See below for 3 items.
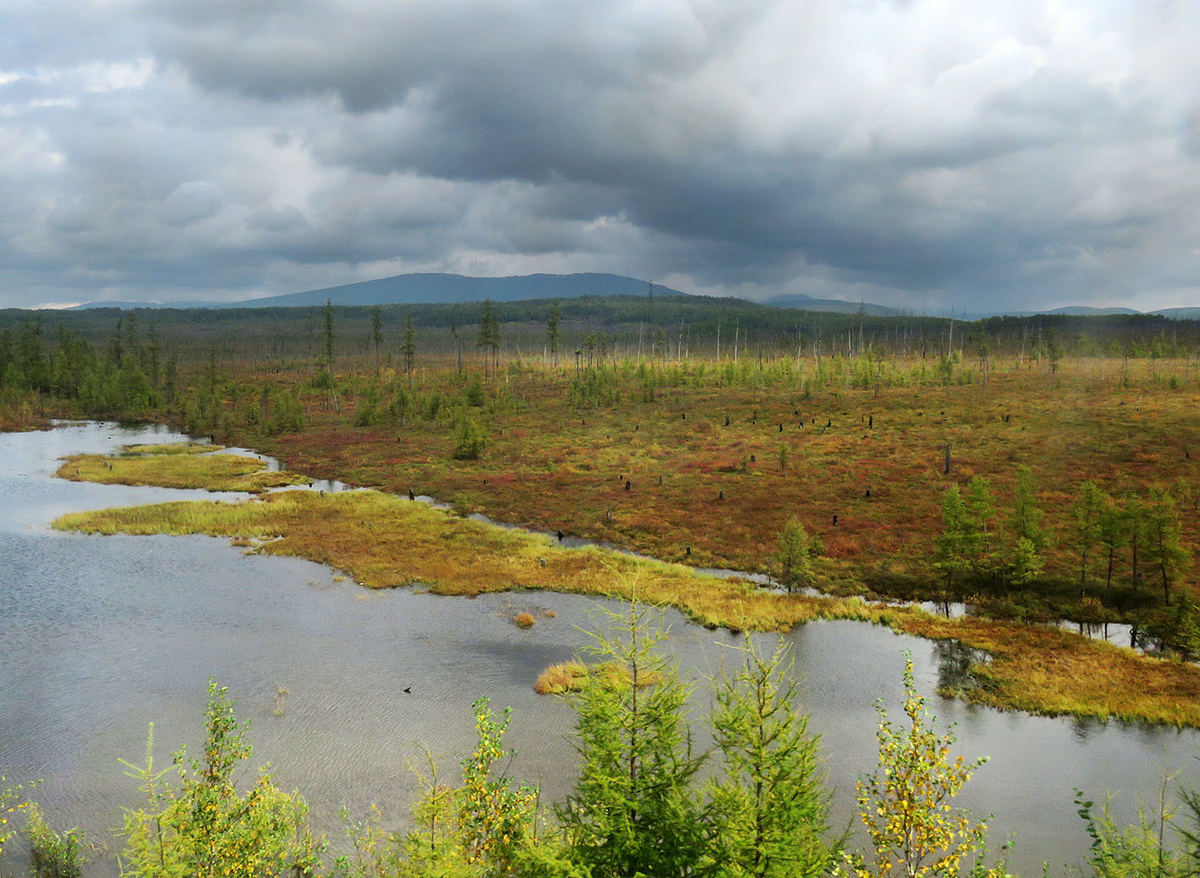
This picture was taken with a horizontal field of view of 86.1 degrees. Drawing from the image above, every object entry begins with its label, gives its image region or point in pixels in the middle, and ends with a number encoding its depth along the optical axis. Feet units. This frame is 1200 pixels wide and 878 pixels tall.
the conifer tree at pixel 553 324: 497.54
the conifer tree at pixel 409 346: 506.81
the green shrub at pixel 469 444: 289.12
